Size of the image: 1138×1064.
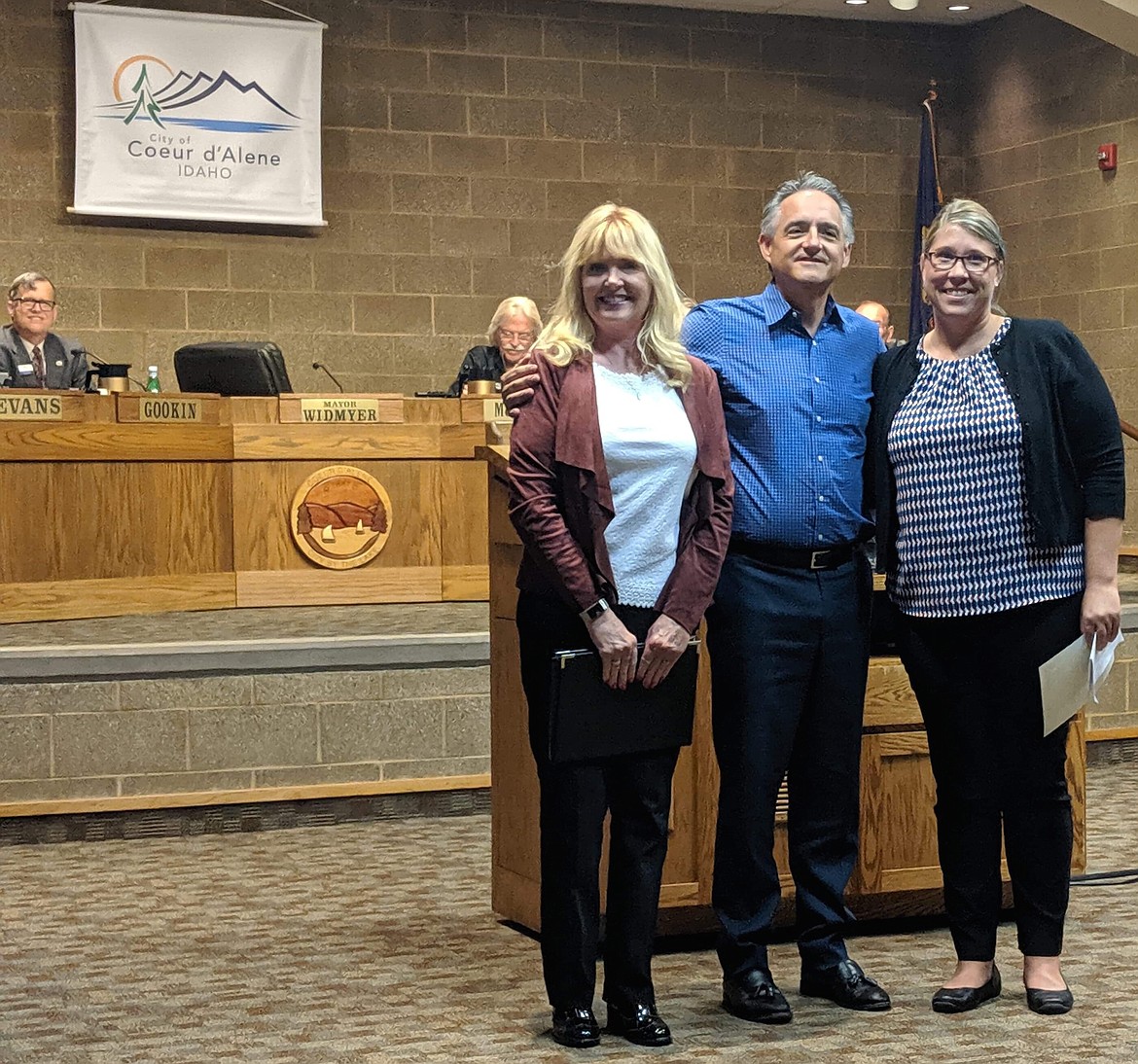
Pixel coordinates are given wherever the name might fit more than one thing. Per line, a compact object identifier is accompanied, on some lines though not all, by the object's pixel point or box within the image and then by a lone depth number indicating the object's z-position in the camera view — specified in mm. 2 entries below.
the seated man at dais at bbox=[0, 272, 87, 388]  7664
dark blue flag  10516
